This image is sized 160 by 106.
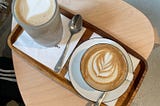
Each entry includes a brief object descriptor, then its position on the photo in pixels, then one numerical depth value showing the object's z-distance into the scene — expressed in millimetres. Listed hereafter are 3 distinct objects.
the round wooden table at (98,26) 675
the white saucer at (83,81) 636
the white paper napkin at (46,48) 663
